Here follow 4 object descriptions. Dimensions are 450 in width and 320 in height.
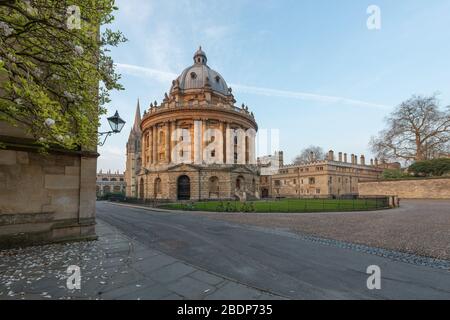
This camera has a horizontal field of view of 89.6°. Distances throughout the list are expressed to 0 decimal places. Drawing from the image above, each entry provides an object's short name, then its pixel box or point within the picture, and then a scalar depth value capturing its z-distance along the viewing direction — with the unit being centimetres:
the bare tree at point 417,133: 3662
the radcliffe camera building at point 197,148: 4000
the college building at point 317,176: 6319
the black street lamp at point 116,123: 868
